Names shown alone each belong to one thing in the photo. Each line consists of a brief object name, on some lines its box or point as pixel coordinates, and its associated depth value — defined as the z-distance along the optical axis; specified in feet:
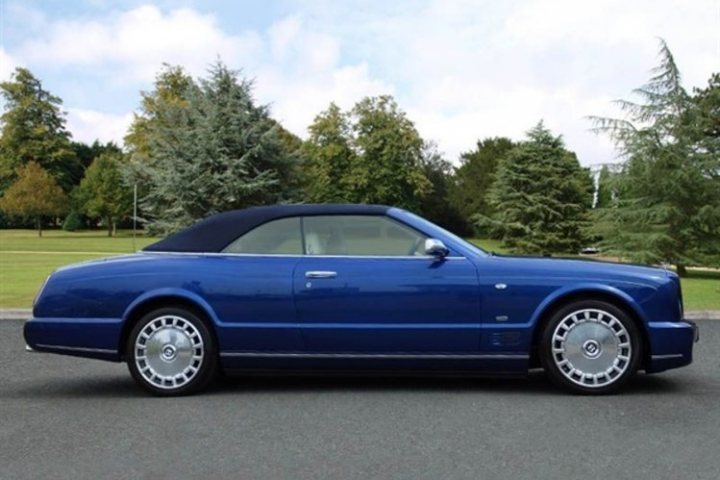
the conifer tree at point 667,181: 72.69
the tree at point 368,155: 198.80
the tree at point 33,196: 196.85
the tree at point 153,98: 164.25
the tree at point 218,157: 82.02
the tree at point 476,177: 226.79
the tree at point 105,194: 208.85
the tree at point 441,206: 248.11
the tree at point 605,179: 77.00
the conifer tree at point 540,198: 137.28
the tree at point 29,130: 223.71
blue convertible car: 16.99
